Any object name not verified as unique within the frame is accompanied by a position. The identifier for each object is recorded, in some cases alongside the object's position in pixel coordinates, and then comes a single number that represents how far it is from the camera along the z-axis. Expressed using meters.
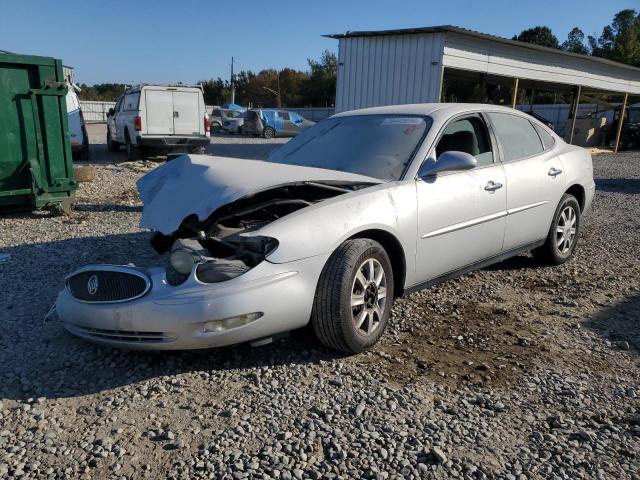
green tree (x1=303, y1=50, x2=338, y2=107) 56.56
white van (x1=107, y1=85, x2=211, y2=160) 14.05
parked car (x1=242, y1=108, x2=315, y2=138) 28.58
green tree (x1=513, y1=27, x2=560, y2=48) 66.50
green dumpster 6.73
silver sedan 2.99
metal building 13.19
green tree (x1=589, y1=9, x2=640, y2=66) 52.62
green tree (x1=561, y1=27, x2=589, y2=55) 68.88
